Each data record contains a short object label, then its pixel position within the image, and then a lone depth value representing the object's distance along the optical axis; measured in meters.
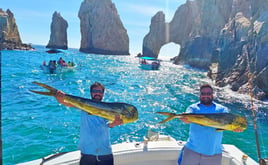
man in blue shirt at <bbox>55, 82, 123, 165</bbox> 3.23
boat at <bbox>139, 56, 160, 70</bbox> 48.23
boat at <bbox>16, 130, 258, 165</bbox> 4.21
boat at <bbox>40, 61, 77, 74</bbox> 28.86
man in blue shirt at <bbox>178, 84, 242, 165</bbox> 3.38
